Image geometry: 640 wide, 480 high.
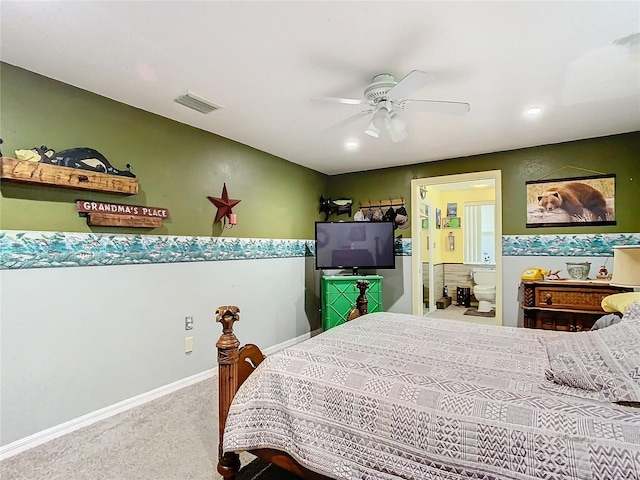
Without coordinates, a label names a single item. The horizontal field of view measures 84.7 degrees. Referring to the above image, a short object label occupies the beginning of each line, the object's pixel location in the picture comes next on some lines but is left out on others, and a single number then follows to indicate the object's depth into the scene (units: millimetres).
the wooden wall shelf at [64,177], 2123
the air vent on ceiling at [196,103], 2646
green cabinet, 4410
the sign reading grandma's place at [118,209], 2500
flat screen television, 4547
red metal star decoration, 3521
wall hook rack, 4862
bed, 1143
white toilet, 6174
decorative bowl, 3473
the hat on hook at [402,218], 4820
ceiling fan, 2033
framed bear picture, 3619
